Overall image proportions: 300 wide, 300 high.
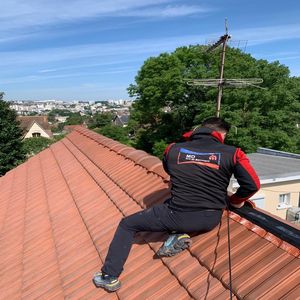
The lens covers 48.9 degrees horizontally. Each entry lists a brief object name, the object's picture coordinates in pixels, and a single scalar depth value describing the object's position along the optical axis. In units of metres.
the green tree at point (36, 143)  45.33
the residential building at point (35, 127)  64.50
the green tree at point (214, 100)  30.72
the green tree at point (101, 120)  85.26
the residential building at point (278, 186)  17.56
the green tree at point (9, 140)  26.58
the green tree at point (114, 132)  55.78
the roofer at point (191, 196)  2.74
